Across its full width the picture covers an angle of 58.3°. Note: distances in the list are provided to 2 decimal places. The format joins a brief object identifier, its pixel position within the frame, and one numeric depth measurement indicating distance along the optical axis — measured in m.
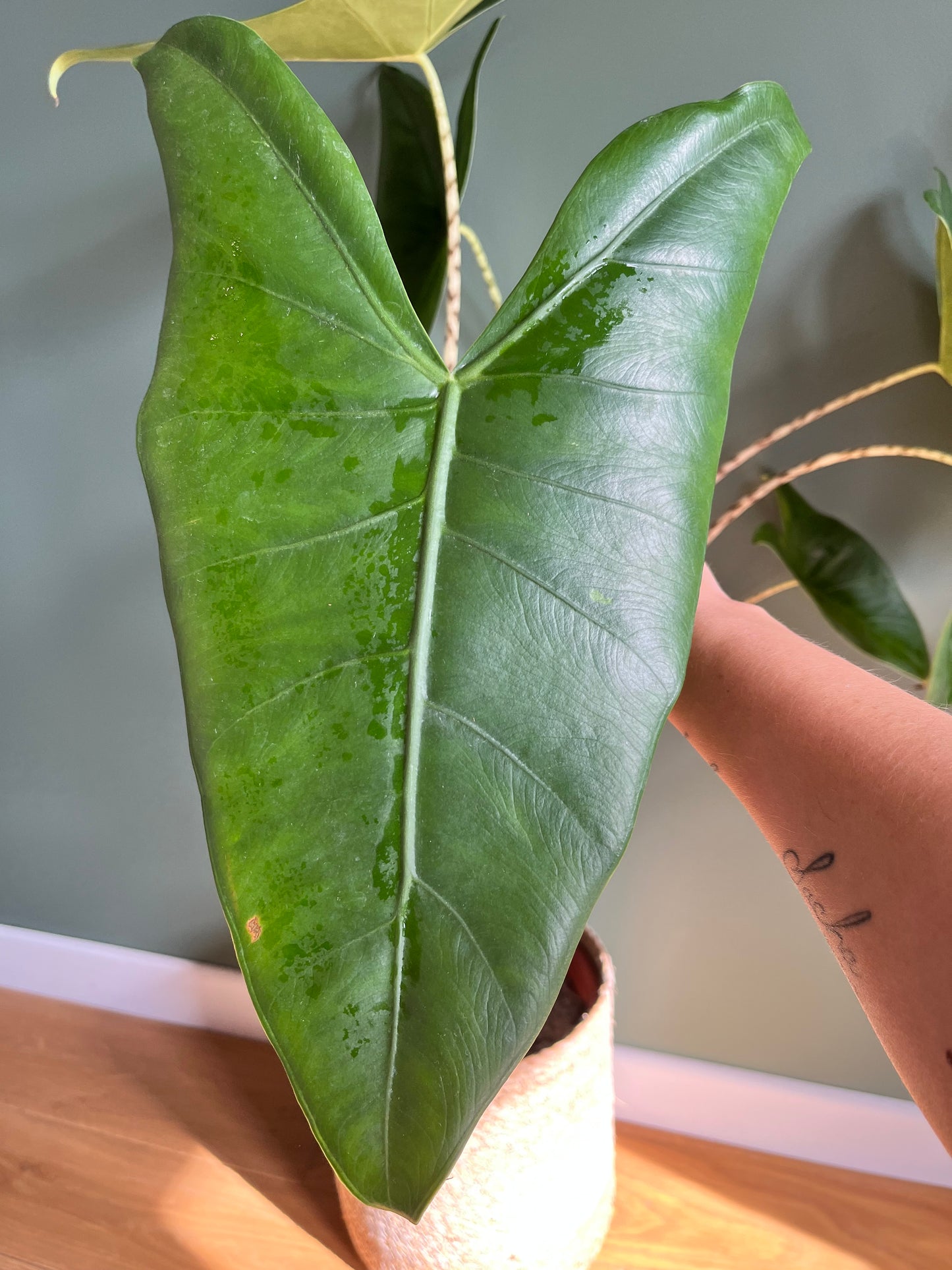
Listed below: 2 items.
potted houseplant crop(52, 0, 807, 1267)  0.37
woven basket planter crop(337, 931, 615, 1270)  0.79
